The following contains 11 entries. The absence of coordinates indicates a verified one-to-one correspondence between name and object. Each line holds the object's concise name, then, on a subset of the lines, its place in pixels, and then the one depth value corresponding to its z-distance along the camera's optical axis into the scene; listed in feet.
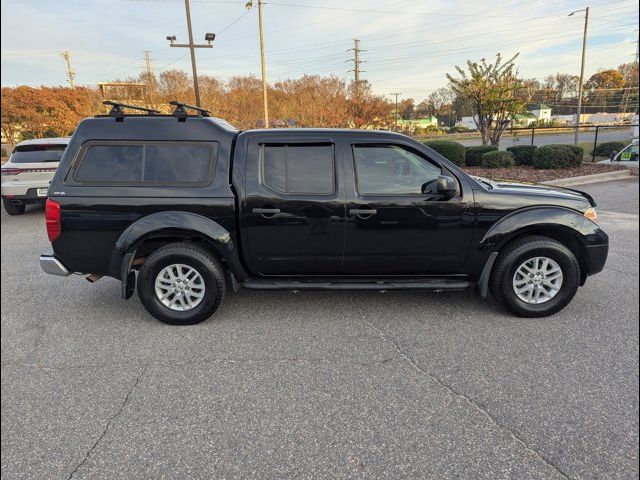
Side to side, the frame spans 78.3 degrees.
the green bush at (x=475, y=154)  47.29
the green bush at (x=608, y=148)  50.72
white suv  26.45
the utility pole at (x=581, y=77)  66.74
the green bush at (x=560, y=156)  40.88
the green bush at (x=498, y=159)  44.24
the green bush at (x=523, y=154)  45.47
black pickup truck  11.62
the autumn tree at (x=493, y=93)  51.44
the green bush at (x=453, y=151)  47.11
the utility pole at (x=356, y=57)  123.95
